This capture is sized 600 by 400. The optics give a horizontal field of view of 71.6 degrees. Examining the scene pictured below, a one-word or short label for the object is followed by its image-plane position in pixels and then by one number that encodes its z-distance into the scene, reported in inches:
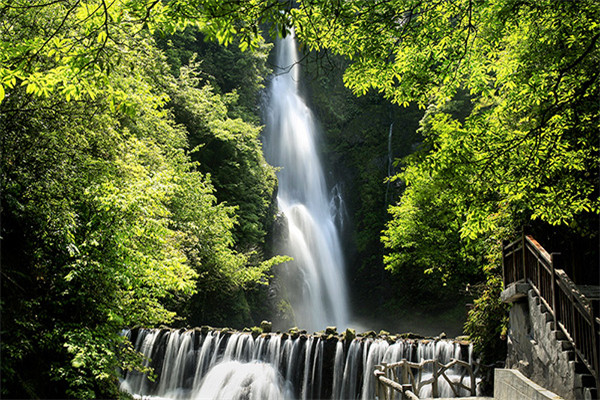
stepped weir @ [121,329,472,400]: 482.9
